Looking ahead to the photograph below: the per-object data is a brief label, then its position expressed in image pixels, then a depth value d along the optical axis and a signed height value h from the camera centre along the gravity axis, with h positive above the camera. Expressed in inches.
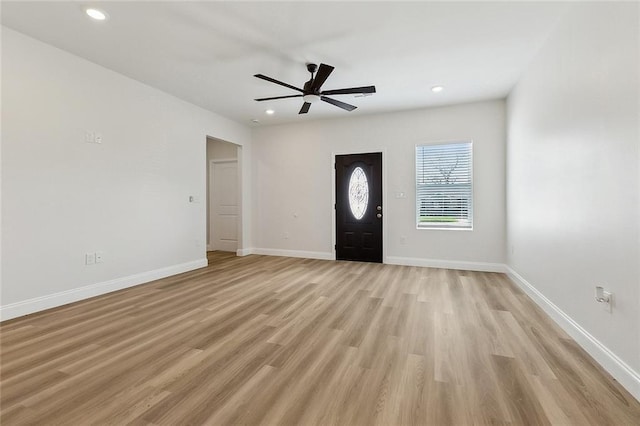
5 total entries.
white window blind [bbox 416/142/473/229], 202.4 +17.4
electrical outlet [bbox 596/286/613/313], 76.4 -24.5
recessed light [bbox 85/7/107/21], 102.5 +71.9
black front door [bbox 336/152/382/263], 221.9 +2.2
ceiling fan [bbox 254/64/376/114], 125.4 +59.4
